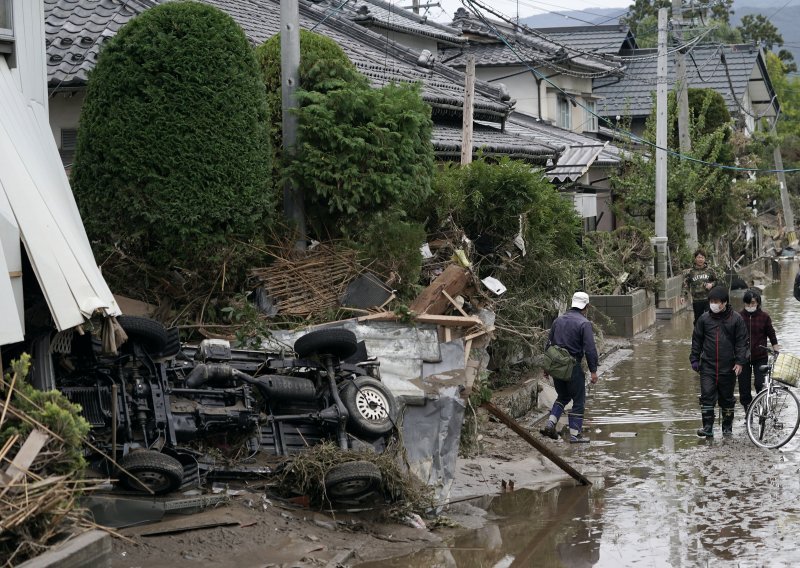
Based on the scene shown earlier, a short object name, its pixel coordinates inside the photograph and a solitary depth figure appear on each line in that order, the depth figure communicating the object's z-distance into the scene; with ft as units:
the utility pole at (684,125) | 106.83
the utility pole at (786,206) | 178.60
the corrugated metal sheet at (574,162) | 89.40
